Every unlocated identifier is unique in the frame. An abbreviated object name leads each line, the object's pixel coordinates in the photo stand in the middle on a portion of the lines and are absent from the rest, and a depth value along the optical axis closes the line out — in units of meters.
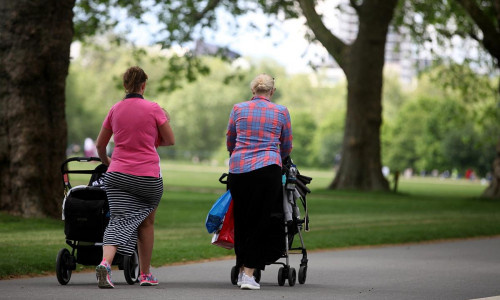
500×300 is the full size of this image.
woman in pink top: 16.69
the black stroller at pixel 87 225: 17.11
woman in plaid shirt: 17.36
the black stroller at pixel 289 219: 17.73
